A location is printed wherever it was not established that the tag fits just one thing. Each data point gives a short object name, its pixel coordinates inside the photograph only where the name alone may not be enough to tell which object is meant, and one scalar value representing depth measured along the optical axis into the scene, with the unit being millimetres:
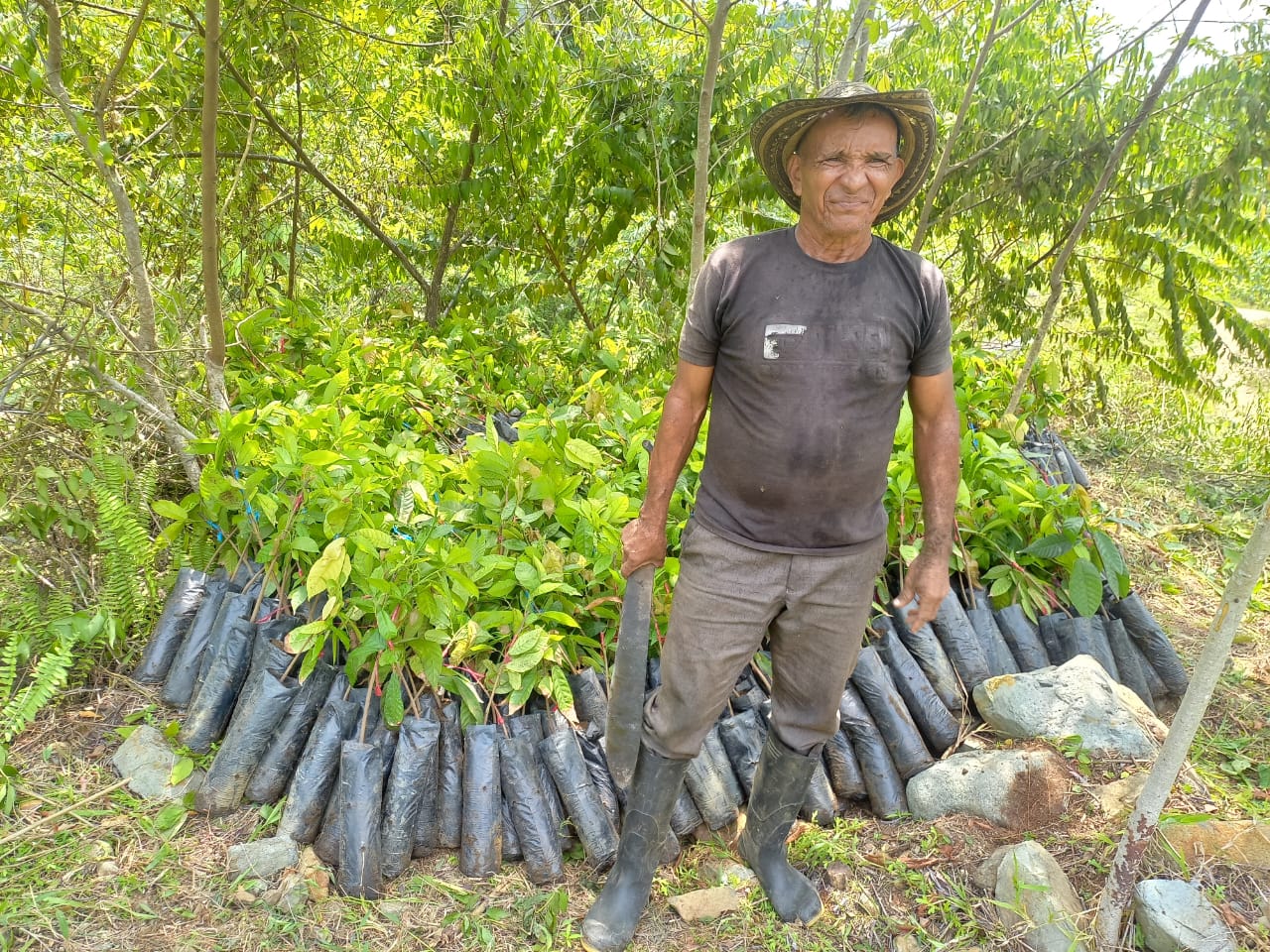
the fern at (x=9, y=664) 2404
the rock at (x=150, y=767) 2361
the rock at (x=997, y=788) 2375
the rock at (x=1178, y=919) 1913
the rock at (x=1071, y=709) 2557
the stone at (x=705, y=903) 2150
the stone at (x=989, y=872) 2203
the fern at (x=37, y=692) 2345
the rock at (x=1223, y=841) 2166
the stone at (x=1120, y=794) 2363
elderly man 1756
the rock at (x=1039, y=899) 2031
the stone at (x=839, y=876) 2270
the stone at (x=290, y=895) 2076
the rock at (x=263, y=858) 2158
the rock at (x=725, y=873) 2252
